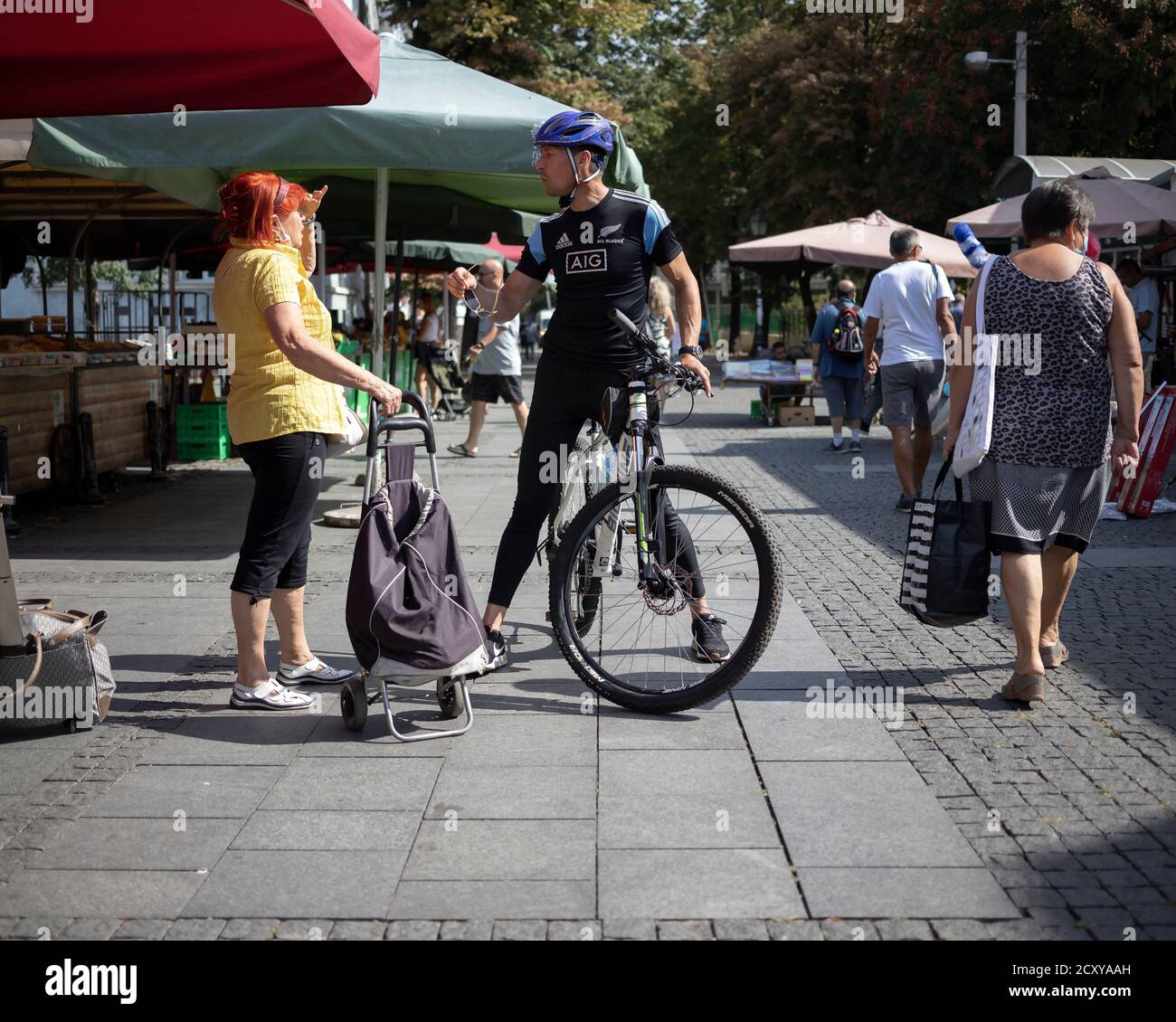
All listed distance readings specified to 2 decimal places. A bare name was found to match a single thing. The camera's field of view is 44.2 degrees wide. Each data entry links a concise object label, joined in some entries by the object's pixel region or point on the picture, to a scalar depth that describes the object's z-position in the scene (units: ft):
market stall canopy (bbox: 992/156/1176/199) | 48.70
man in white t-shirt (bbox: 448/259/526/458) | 51.39
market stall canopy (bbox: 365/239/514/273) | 80.81
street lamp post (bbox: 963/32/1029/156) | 79.05
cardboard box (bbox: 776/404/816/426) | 66.49
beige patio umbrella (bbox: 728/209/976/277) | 61.52
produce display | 34.99
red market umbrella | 15.60
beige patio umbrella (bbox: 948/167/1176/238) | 42.98
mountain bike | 16.17
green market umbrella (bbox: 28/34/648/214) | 26.05
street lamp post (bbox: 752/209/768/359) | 116.98
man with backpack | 51.93
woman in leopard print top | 16.92
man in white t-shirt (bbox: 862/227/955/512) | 33.86
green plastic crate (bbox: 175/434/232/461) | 45.73
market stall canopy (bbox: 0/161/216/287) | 38.01
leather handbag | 15.60
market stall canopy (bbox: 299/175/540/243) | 40.24
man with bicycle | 17.17
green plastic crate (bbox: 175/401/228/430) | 45.50
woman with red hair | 15.90
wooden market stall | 33.27
